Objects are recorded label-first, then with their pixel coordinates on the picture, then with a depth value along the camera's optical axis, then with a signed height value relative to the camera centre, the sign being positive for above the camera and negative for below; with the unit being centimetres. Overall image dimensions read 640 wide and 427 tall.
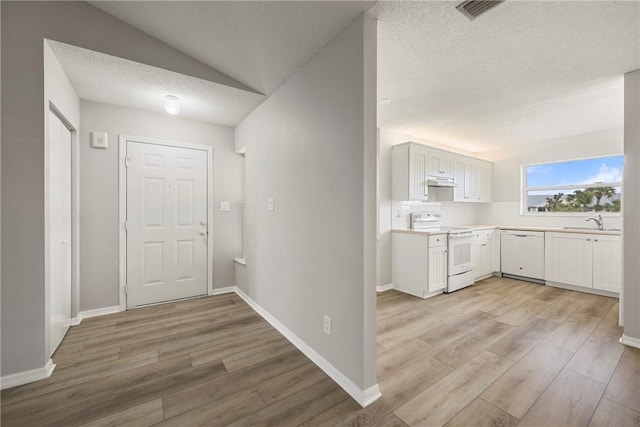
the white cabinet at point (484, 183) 508 +57
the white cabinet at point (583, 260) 364 -69
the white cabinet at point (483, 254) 438 -71
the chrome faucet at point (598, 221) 414 -13
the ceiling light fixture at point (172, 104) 277 +112
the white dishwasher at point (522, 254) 432 -70
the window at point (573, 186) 417 +45
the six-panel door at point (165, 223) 322 -16
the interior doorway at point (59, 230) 214 -17
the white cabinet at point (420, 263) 365 -74
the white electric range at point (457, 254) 389 -63
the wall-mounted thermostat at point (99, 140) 296 +80
